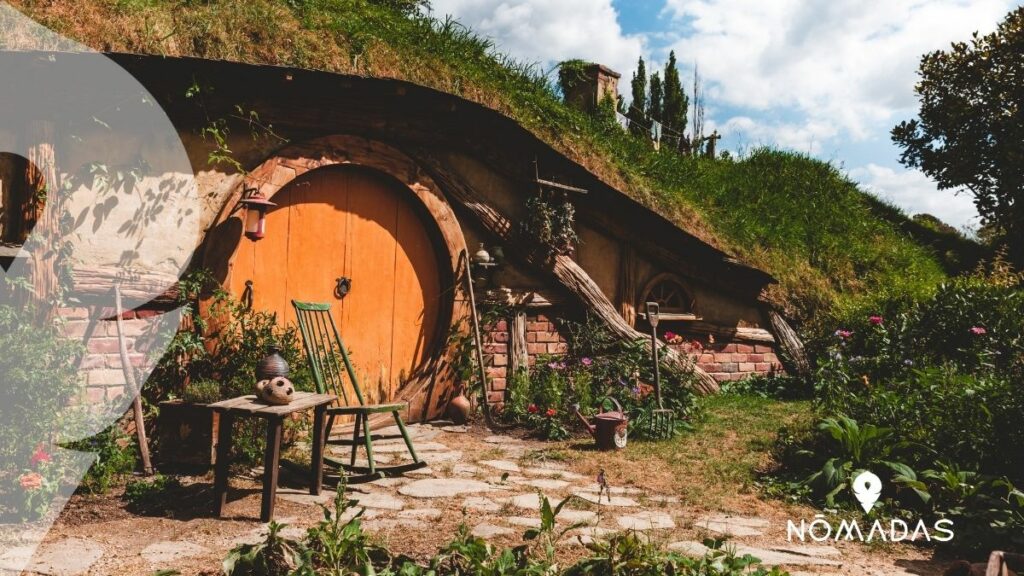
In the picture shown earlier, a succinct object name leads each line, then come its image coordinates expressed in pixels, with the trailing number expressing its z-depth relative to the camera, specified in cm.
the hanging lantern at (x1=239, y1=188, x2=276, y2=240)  520
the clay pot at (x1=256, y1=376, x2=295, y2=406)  368
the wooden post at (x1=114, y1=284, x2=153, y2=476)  433
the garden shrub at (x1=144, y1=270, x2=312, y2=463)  458
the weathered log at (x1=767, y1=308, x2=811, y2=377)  855
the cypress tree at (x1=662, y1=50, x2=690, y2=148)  1944
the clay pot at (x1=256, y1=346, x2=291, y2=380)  405
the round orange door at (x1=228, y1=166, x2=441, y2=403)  567
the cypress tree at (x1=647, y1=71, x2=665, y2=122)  2044
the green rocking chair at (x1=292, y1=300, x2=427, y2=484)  418
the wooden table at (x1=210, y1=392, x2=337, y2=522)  354
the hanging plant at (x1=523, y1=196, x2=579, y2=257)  691
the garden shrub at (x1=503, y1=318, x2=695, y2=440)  625
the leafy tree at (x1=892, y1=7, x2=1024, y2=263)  1033
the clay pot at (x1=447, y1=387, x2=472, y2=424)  638
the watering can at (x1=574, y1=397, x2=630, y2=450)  547
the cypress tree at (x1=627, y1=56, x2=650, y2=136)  2067
